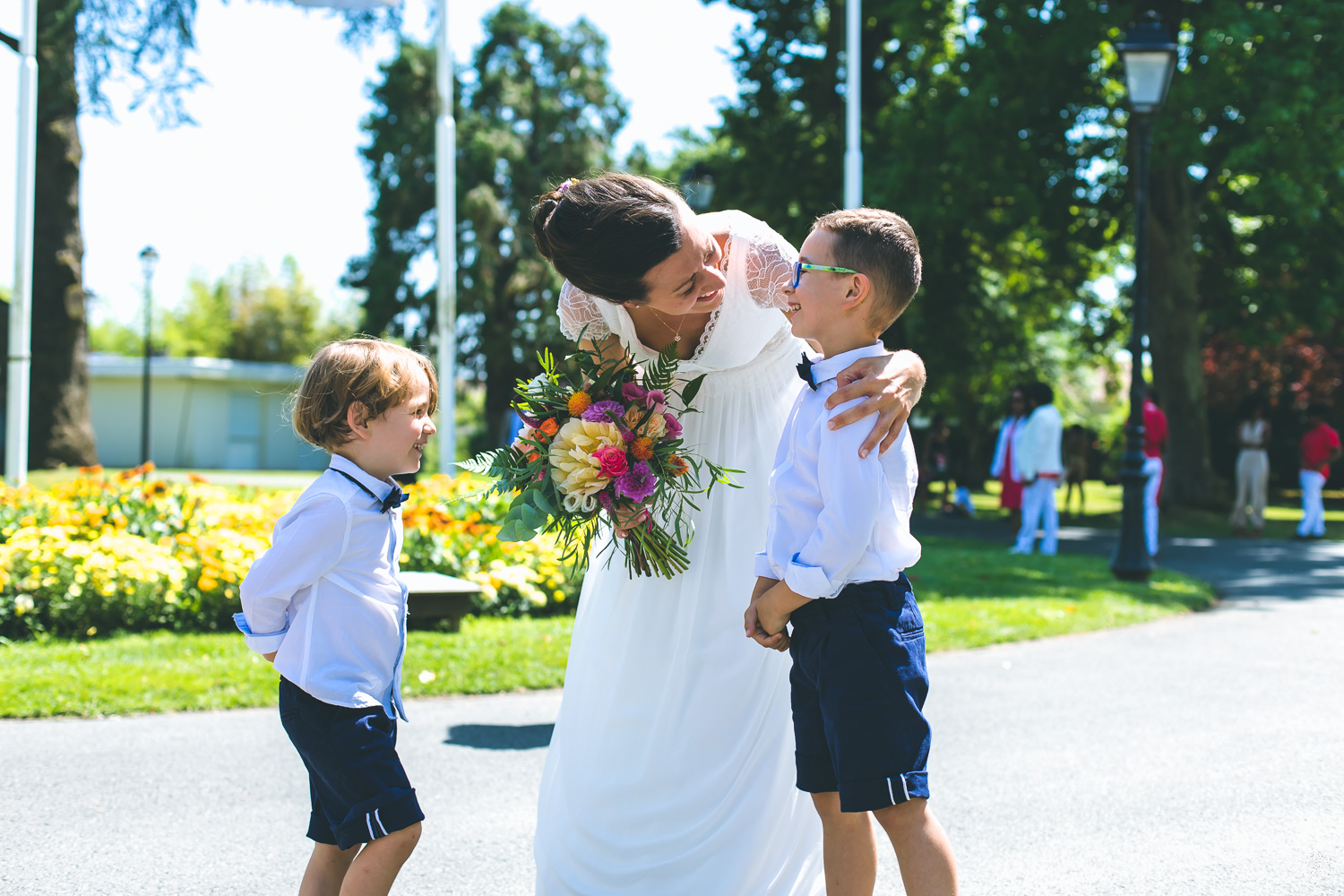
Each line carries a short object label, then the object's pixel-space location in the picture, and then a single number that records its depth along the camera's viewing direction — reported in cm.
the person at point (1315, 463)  1539
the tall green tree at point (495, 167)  3222
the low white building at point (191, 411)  3762
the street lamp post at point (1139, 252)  998
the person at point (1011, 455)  1309
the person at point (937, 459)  2145
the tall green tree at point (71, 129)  1520
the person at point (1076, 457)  1991
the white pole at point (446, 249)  1345
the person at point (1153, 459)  1202
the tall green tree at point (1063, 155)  1438
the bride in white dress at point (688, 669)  266
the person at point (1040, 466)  1227
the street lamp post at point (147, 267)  2616
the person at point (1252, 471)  1648
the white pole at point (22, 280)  1084
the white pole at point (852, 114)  1310
